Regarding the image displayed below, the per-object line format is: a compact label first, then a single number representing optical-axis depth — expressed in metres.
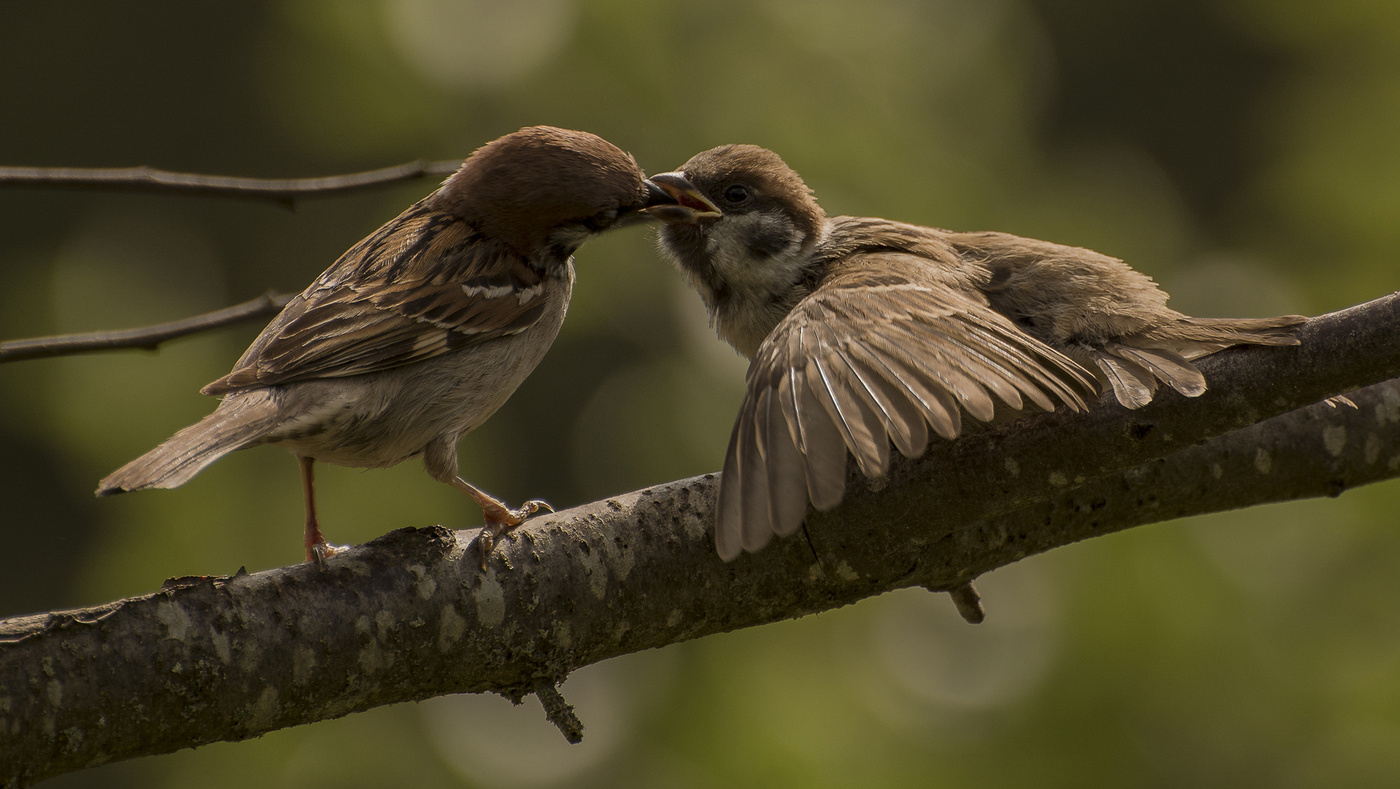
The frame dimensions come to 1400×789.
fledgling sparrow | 4.98
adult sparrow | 6.08
